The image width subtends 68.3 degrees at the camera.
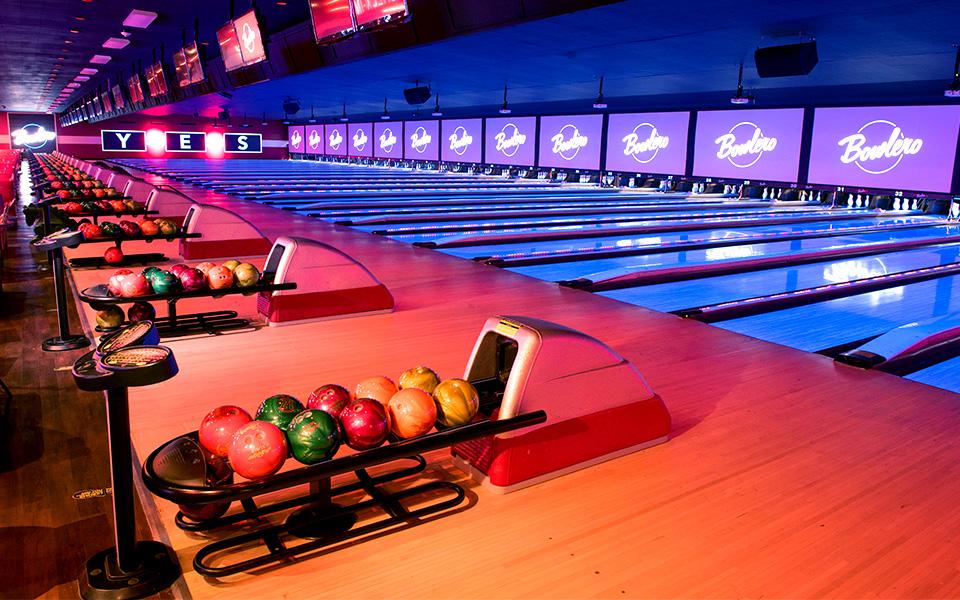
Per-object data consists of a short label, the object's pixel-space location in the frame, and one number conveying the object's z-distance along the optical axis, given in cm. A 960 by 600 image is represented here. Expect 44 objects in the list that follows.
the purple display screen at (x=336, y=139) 2303
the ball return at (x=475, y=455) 141
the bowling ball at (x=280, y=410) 156
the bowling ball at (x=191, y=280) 284
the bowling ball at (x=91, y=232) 413
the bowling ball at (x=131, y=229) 415
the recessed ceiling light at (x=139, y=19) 728
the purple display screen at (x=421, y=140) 1885
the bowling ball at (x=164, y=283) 278
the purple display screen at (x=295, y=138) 2550
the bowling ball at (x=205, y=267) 299
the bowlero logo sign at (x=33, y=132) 2742
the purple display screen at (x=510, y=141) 1598
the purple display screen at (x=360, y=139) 2173
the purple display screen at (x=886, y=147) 932
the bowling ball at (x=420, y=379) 177
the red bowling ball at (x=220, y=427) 149
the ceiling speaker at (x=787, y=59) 584
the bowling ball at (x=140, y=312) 286
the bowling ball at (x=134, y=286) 272
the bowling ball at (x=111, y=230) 411
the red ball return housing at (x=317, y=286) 311
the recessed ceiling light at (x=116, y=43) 914
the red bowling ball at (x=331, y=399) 162
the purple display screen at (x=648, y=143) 1286
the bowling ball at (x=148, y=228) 419
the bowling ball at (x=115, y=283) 274
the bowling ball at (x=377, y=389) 174
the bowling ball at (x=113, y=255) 366
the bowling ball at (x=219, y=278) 290
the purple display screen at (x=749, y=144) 1113
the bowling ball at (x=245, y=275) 295
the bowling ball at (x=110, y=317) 284
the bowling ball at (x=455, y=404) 167
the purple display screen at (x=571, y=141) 1439
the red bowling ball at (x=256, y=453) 142
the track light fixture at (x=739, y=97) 805
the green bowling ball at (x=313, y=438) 146
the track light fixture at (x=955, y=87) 616
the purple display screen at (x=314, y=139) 2427
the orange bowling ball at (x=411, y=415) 161
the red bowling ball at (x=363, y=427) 154
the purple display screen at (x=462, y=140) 1730
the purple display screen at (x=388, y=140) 2036
